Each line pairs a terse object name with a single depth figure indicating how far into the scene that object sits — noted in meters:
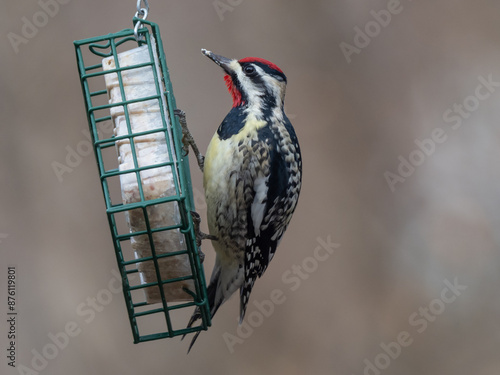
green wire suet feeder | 5.39
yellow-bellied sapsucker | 6.37
